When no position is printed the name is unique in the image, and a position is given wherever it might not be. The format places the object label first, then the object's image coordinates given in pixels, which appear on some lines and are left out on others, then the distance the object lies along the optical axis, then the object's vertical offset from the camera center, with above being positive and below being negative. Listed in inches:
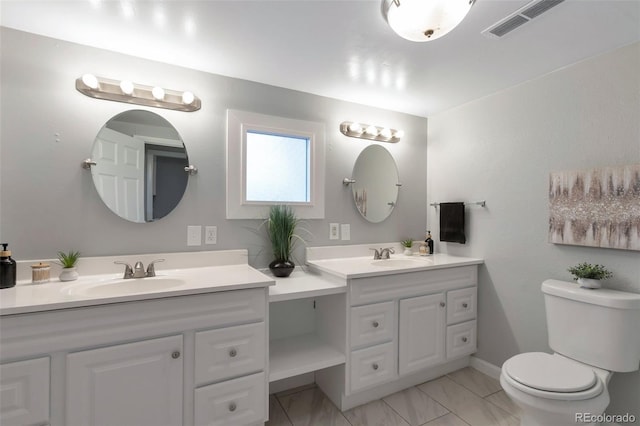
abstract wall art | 64.6 +1.6
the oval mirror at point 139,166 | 68.9 +11.2
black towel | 100.3 -2.7
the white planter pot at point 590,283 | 66.6 -14.9
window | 81.5 +13.9
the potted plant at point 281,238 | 80.2 -6.5
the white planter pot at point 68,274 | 61.8 -12.3
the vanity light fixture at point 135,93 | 66.2 +27.3
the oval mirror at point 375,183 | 100.7 +10.4
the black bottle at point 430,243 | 106.9 -10.0
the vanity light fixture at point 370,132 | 97.7 +27.0
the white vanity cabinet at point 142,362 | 46.2 -25.2
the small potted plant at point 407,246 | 104.4 -11.0
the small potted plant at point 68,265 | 61.9 -10.5
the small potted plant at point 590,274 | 66.9 -13.2
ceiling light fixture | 47.1 +31.2
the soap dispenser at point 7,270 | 55.1 -10.2
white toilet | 54.2 -30.2
